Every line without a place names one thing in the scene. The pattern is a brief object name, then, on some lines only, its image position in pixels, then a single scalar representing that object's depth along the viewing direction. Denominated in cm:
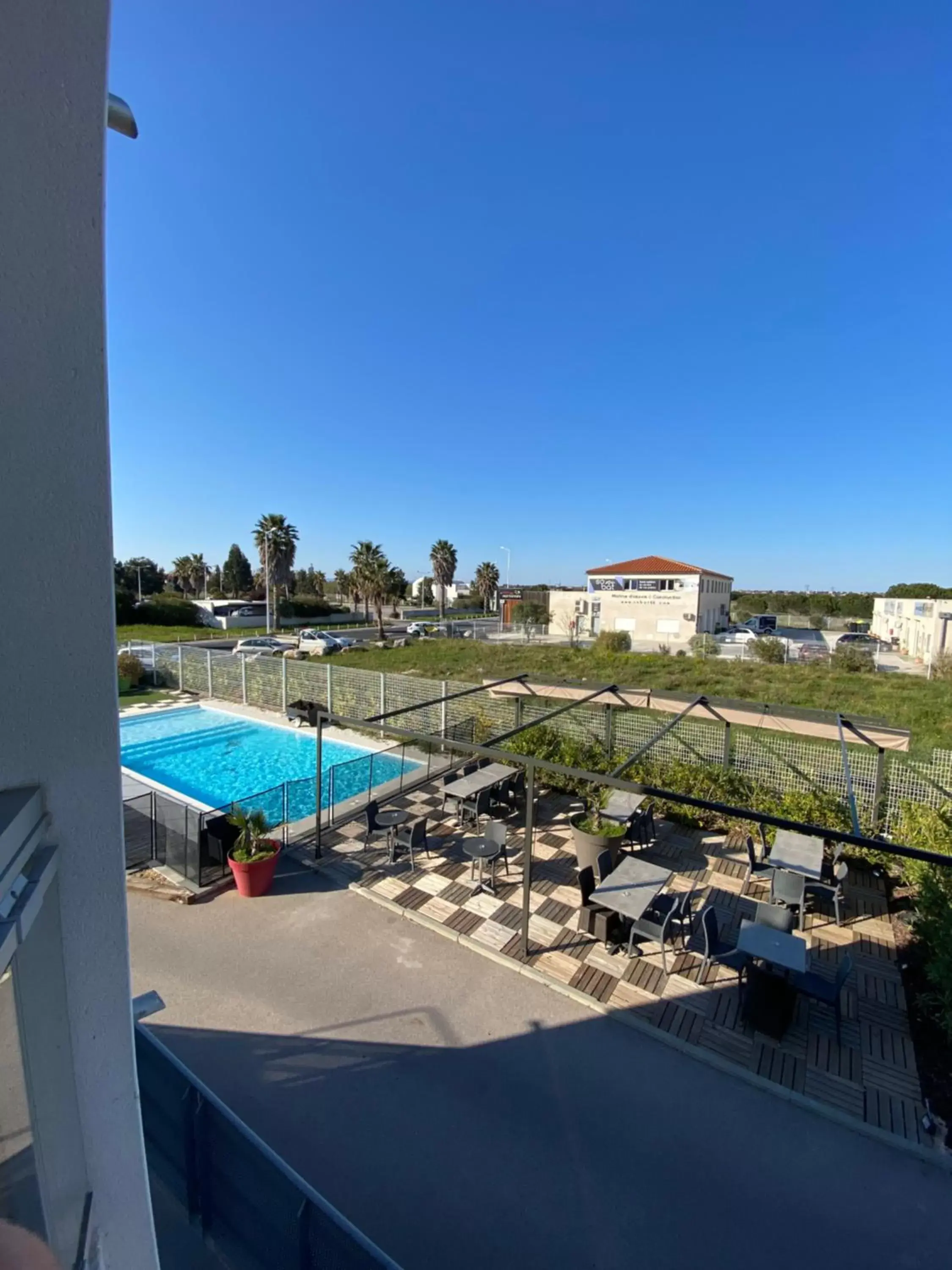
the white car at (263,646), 2906
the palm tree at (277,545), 4138
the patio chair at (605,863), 711
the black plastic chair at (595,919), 618
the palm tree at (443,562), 5591
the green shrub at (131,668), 2075
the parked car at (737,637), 4026
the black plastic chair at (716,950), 545
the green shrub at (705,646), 3412
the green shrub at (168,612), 4566
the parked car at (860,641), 3958
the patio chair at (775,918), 575
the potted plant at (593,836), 727
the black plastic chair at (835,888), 666
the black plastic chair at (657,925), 577
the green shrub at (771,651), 3139
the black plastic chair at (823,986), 479
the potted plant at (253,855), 691
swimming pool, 1424
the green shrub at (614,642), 3588
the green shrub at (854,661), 2852
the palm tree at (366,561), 4281
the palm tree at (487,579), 7212
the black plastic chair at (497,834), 747
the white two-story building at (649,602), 4106
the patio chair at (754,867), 733
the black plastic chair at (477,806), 874
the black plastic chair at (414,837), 766
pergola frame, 387
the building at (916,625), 2980
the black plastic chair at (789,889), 655
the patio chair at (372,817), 798
